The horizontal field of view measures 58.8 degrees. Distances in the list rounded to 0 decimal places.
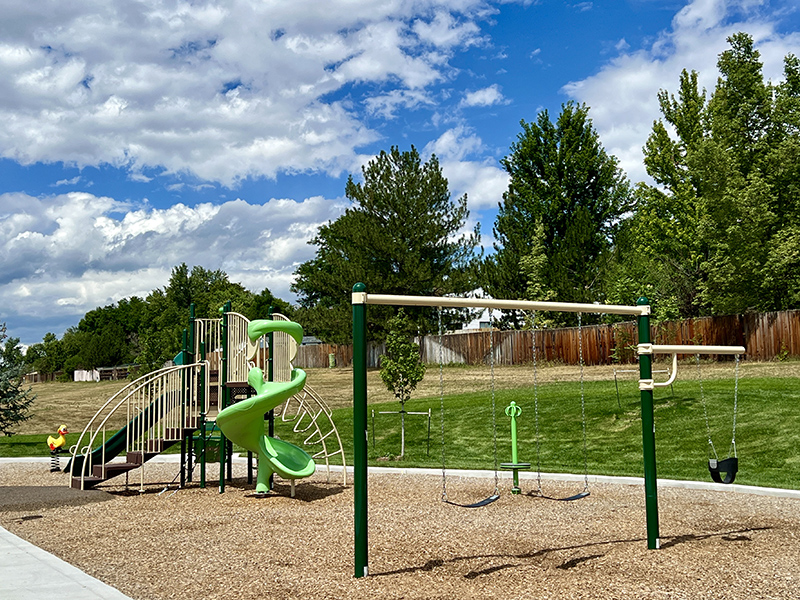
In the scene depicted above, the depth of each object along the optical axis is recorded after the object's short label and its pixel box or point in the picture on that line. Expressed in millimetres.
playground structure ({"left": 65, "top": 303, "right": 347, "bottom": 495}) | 11211
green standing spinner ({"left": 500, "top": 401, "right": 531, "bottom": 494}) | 10367
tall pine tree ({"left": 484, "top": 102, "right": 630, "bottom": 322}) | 41250
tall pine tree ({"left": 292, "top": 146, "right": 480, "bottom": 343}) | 43062
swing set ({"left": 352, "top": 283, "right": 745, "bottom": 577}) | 6031
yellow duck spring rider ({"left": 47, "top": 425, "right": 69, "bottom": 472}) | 15500
